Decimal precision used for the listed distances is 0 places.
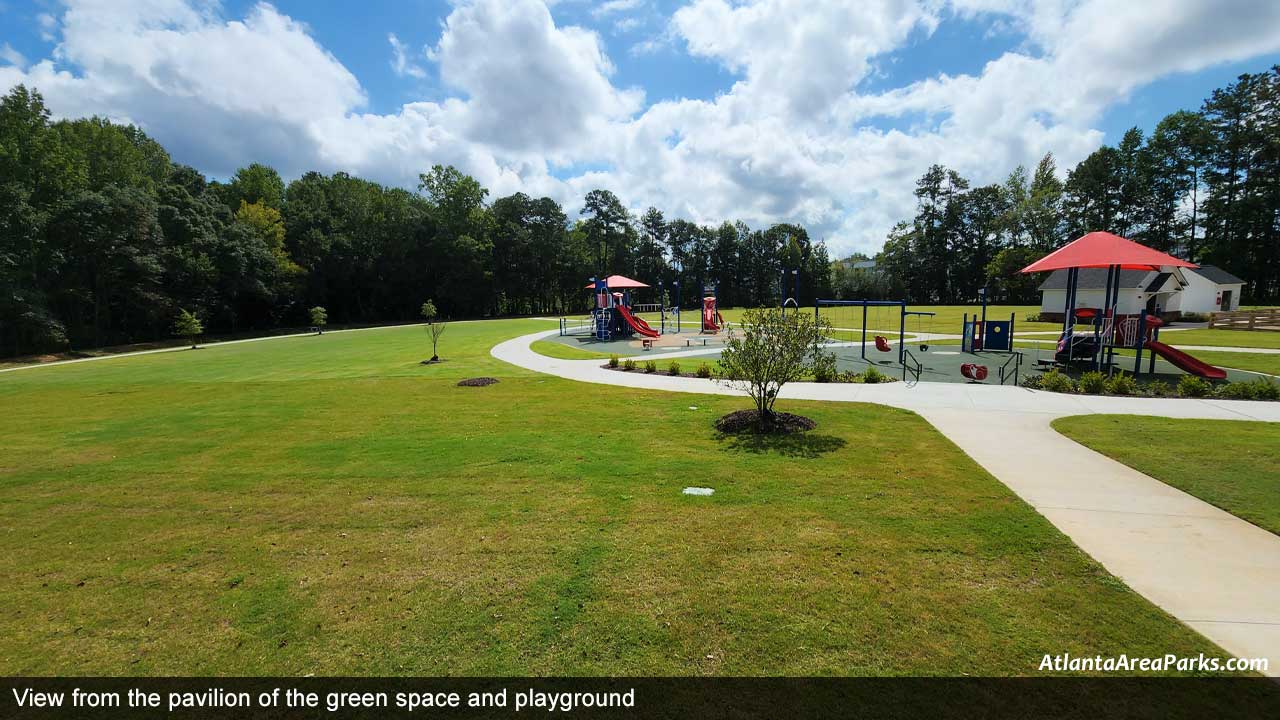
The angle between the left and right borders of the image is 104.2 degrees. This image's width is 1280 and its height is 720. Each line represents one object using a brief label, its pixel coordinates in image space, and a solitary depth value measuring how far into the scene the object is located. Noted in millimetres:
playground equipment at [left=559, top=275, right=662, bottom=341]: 29484
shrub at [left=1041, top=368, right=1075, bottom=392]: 12109
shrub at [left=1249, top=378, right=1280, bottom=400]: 10734
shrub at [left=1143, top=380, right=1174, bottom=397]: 11616
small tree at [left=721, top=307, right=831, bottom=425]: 8766
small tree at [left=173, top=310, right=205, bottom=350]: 33812
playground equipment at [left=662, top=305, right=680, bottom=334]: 34562
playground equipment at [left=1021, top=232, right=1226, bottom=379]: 13812
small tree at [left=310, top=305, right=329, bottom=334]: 44094
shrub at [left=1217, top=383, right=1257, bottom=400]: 10836
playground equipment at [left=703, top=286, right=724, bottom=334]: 33531
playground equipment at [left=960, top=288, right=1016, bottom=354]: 20641
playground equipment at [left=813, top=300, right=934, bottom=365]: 18766
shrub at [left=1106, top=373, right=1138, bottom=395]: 11695
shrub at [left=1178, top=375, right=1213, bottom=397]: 11219
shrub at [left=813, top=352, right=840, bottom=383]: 9508
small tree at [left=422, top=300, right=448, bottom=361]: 20994
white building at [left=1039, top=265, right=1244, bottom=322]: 33938
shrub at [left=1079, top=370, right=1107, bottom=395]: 11828
